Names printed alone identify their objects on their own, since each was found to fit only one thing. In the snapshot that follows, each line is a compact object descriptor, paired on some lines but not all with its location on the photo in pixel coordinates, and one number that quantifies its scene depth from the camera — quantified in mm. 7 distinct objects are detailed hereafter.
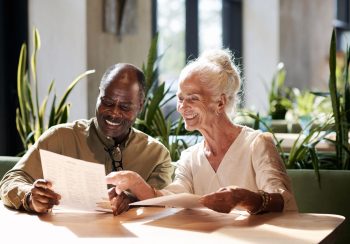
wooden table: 2197
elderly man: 2877
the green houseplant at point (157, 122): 4098
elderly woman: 2775
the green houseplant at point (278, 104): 7246
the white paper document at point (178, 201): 2467
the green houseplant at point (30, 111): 4266
